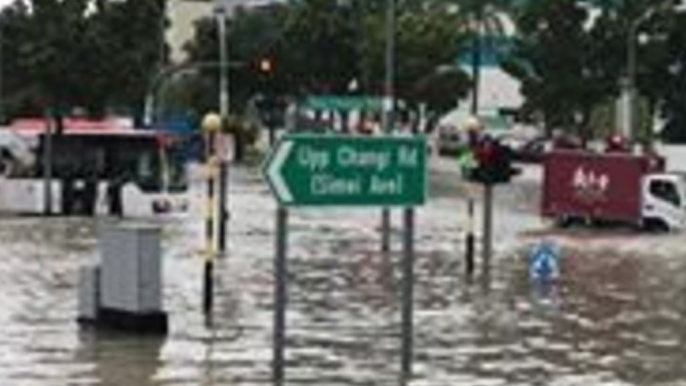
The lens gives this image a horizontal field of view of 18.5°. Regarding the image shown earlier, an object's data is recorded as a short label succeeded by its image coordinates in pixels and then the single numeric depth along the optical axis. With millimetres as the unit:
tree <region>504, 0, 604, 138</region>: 107688
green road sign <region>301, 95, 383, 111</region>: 89938
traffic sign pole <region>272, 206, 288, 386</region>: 15602
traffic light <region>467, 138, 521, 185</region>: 34000
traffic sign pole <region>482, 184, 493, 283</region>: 34719
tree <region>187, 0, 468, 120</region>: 126062
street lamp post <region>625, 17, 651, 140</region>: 100375
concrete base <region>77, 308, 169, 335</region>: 24031
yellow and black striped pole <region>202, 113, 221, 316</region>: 26219
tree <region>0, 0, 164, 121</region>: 71500
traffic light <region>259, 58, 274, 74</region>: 89875
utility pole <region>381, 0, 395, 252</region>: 67438
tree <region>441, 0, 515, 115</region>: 142125
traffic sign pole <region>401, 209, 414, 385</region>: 17109
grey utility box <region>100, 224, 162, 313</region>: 23672
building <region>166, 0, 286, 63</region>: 191762
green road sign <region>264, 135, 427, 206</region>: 15672
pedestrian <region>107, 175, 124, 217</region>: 54688
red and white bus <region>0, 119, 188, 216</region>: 54906
